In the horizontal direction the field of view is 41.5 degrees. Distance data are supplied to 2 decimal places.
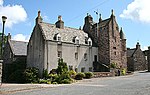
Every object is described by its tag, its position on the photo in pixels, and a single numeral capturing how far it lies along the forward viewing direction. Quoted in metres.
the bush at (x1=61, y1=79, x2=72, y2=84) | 29.12
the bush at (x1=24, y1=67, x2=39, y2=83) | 33.47
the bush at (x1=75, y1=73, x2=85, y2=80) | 34.28
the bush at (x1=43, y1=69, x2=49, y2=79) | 36.22
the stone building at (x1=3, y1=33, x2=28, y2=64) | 47.34
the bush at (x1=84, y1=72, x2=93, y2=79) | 36.38
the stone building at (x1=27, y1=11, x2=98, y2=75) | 38.19
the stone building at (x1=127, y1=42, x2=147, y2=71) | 63.61
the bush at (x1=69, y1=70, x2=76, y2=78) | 34.53
